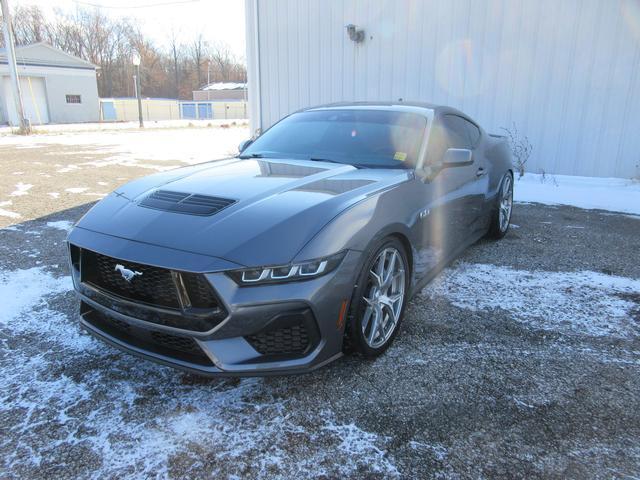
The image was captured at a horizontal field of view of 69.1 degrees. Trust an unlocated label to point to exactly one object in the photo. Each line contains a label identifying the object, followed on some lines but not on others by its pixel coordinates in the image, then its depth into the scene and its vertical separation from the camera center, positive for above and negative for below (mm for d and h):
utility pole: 18766 +1138
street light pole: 26731 +1066
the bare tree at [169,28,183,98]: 73688 +6344
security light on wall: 9633 +1460
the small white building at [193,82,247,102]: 58219 +1425
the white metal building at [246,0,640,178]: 7746 +783
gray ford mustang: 2062 -705
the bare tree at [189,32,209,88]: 77188 +7688
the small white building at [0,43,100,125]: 28375 +1069
